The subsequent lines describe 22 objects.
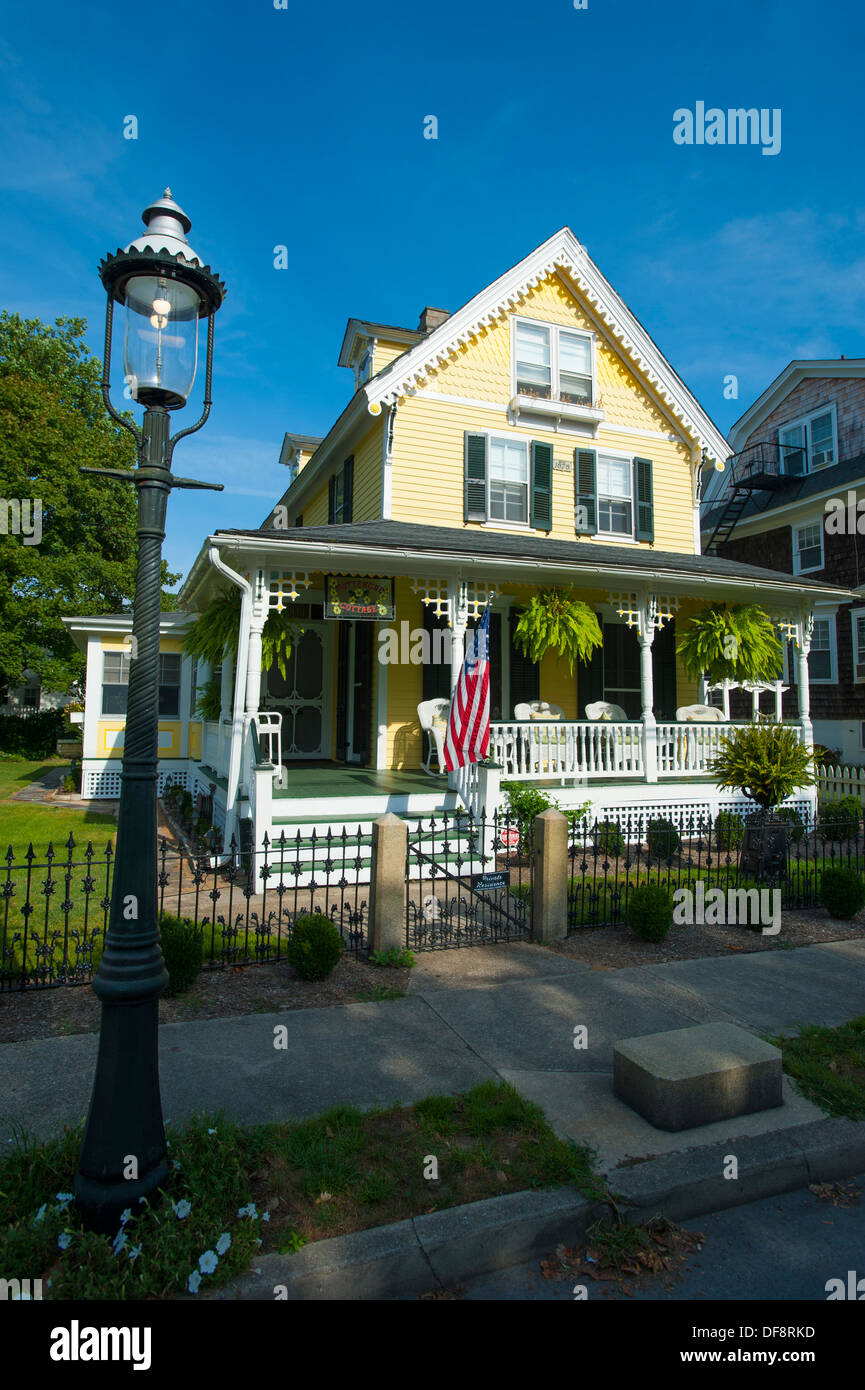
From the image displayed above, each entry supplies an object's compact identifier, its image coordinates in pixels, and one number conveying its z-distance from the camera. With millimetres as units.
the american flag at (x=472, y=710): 10023
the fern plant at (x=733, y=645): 13523
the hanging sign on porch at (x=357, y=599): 11406
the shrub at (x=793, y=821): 11183
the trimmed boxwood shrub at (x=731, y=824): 11617
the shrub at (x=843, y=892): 8367
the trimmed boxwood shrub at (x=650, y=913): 7312
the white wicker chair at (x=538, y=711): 13586
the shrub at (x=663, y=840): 10438
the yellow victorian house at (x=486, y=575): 10922
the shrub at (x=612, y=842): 8797
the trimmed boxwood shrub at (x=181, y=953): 5723
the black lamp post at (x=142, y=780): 3125
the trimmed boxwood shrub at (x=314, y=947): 6105
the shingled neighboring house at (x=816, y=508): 22047
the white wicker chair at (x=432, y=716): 12601
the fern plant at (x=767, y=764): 9938
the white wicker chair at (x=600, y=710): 14188
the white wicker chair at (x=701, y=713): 14758
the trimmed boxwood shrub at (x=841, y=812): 12594
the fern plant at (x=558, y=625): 12406
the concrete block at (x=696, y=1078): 4055
